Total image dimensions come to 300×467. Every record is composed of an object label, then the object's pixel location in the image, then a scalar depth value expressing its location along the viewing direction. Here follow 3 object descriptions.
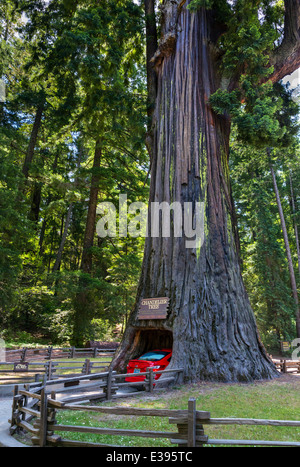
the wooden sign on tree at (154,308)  10.44
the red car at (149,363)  9.38
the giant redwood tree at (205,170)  9.99
